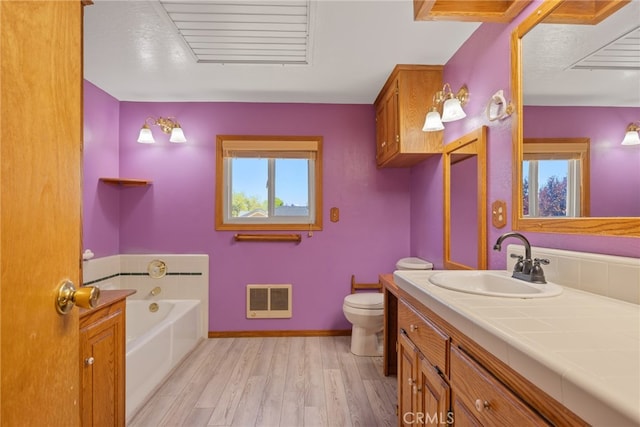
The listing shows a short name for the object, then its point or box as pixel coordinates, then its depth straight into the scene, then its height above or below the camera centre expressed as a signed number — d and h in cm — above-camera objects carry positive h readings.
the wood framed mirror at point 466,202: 174 +9
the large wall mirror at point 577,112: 97 +38
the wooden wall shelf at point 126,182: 273 +31
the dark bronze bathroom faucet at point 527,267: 116 -20
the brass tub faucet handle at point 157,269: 293 -51
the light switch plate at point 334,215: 304 +1
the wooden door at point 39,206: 49 +2
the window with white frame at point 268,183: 300 +33
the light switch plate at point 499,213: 156 +1
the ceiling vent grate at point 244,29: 165 +112
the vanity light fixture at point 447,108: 188 +68
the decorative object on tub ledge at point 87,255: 239 -31
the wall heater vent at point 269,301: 298 -84
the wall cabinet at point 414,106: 231 +83
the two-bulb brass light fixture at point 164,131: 278 +77
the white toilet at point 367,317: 244 -81
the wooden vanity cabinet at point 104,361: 122 -63
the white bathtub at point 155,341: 181 -93
